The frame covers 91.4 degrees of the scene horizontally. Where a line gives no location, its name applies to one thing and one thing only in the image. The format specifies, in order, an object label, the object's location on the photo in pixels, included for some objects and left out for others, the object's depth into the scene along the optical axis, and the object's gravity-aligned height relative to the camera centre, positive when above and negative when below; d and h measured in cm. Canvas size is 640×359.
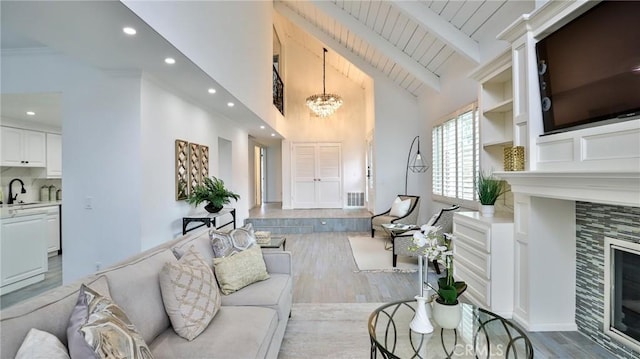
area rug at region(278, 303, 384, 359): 232 -128
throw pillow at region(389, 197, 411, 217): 629 -61
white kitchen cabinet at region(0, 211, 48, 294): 359 -86
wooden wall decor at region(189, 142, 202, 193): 464 +21
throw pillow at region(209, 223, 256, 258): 250 -52
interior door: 918 +10
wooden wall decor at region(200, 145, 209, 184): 506 +28
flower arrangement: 175 -49
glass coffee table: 170 -94
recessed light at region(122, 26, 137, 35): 232 +113
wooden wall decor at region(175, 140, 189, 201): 420 +13
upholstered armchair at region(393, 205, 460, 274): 432 -80
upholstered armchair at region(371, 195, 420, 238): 599 -79
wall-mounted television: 179 +72
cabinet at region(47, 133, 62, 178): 570 +45
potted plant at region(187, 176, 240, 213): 444 -24
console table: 429 -56
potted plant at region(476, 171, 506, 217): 331 -17
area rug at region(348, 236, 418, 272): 445 -127
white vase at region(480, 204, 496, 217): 332 -35
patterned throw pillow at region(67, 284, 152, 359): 104 -54
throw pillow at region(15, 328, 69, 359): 95 -52
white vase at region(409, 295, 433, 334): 178 -81
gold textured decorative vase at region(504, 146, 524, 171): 276 +17
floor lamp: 694 +30
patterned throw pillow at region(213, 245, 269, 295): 229 -70
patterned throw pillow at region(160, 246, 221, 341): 167 -67
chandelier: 790 +191
